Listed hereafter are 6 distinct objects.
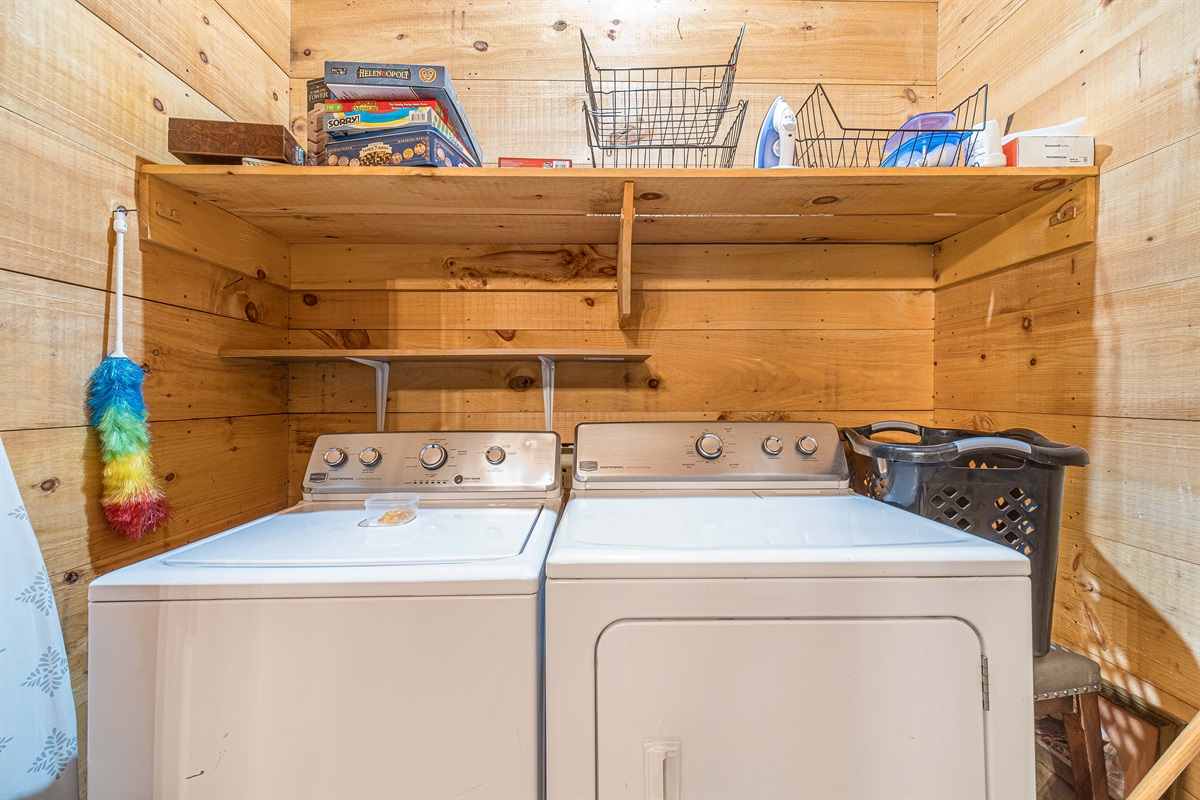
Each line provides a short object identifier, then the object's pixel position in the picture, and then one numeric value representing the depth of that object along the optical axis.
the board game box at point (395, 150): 1.22
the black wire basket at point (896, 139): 1.28
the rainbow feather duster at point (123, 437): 1.02
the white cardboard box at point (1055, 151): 1.15
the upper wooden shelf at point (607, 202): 1.21
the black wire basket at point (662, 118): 1.45
